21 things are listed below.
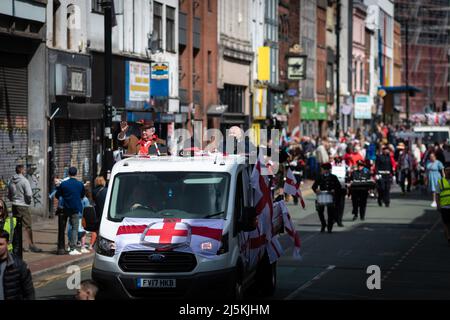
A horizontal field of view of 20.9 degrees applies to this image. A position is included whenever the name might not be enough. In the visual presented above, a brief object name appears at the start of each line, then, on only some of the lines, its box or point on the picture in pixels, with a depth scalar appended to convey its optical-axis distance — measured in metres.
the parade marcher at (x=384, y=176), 37.47
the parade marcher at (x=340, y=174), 30.64
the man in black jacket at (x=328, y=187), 28.86
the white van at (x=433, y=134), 54.88
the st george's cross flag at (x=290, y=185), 22.31
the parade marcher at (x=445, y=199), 25.55
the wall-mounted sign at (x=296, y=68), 66.50
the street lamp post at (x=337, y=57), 61.56
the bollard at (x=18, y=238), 18.78
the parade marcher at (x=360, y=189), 32.50
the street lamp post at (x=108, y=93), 26.97
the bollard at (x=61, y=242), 23.77
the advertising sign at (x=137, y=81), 40.59
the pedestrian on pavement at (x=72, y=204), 23.98
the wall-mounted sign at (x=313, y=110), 74.12
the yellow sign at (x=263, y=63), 61.75
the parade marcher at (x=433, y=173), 37.62
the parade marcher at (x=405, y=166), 44.44
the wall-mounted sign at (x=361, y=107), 80.50
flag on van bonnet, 14.65
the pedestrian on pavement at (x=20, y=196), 25.02
